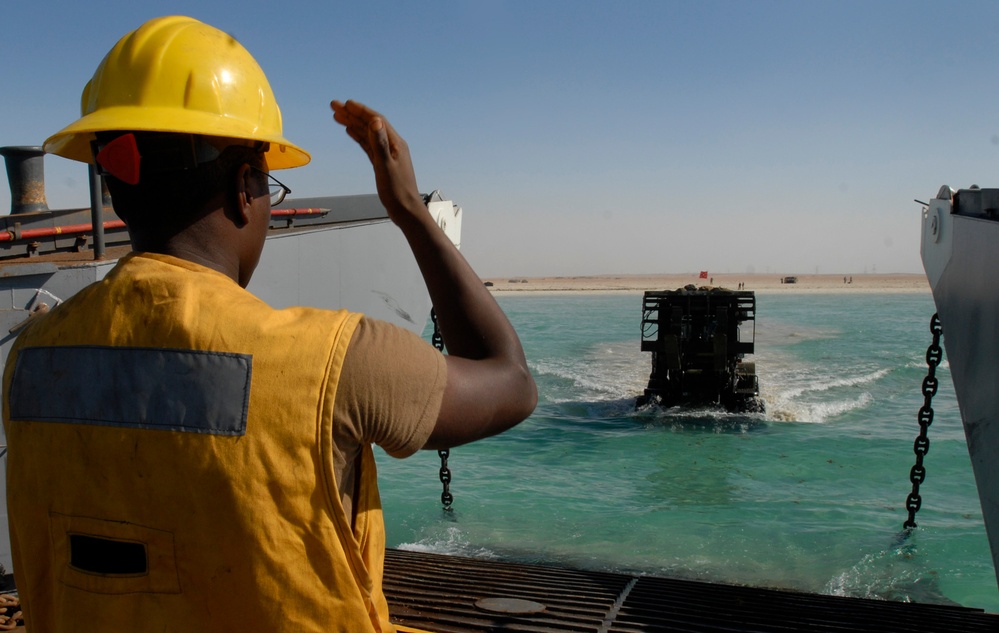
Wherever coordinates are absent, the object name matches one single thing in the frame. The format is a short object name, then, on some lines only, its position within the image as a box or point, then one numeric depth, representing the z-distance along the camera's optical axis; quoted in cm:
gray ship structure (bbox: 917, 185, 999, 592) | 384
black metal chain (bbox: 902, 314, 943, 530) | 622
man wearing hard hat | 130
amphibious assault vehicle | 2084
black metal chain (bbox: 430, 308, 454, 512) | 577
